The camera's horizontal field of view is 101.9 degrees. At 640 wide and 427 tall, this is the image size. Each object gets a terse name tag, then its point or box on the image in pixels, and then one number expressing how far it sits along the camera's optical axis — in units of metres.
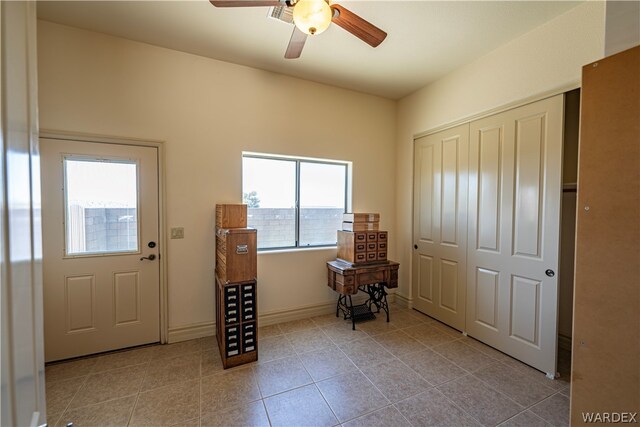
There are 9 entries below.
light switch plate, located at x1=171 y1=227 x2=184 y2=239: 2.69
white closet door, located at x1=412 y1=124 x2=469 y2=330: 2.95
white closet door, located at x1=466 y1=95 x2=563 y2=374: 2.19
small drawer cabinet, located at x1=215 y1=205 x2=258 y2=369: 2.29
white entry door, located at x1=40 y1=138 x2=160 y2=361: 2.29
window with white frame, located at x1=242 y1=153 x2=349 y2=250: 3.15
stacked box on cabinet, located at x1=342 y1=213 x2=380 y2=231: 3.22
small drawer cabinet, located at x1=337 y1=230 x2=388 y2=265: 3.14
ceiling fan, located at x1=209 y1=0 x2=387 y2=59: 1.40
